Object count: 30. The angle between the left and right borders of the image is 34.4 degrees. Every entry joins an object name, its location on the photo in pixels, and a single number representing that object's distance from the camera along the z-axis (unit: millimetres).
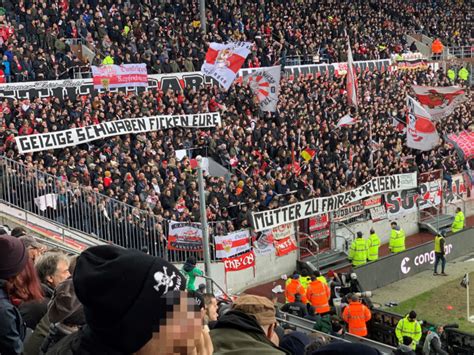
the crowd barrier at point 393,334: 14703
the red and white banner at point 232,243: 21156
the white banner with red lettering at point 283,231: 22797
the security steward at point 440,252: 23391
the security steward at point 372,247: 22547
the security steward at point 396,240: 23250
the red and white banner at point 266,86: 27922
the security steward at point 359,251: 22406
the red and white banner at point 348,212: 24703
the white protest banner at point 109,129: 20391
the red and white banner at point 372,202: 25891
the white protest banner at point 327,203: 22266
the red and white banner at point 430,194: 27797
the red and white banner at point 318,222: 24016
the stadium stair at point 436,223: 27547
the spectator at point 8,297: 4035
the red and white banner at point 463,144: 30172
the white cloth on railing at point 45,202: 18016
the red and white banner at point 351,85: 28438
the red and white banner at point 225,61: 24891
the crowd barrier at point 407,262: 22125
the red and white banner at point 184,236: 20250
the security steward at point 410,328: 15039
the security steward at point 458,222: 26078
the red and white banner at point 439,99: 28594
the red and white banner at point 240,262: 21266
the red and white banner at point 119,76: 24672
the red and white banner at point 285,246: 22906
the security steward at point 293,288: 18062
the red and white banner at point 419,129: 28000
